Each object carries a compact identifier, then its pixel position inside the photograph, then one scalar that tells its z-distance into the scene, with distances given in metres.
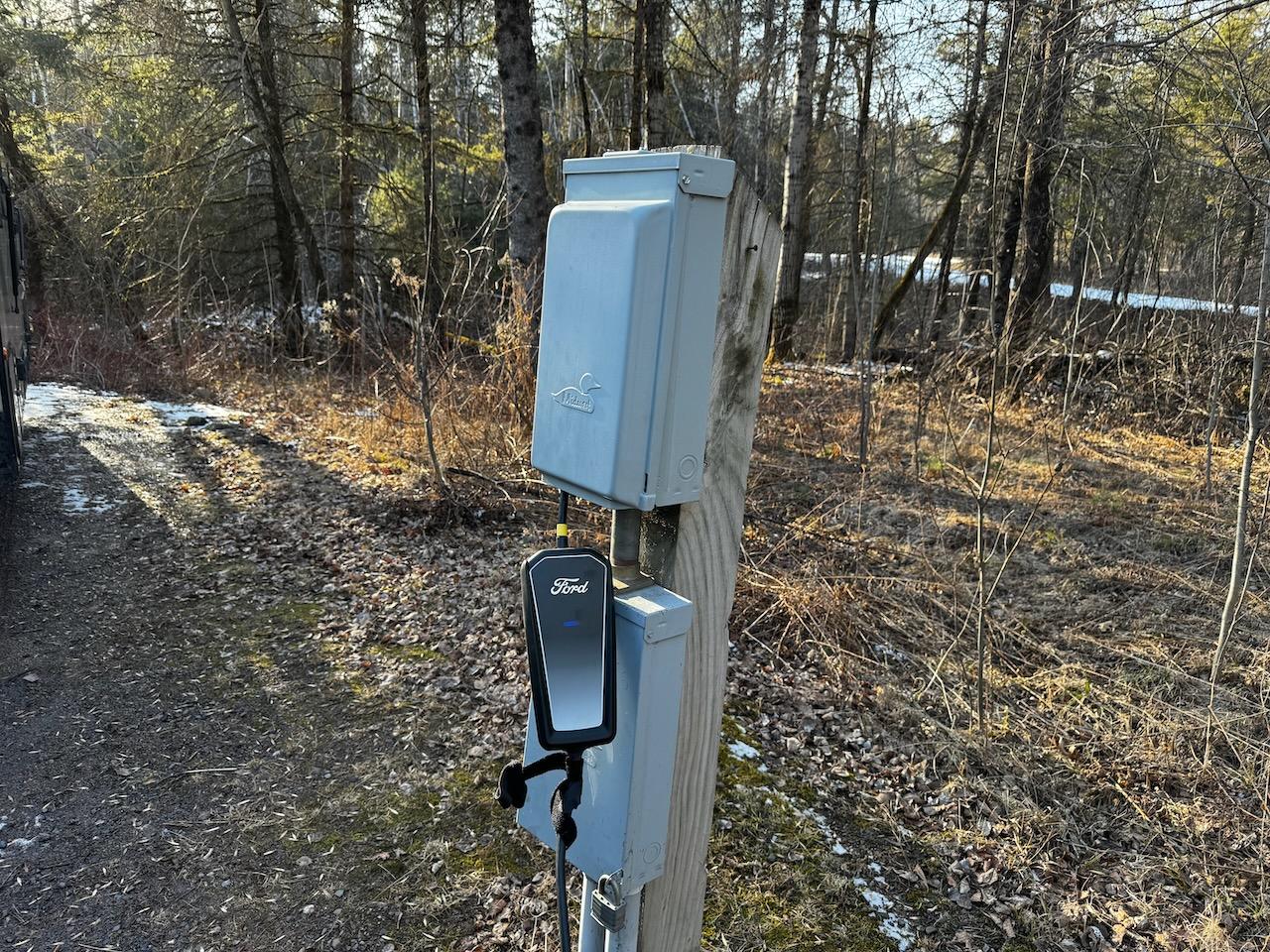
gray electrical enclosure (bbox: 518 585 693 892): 1.18
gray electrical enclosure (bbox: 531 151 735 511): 1.08
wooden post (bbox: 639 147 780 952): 1.21
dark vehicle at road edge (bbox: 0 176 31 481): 4.28
